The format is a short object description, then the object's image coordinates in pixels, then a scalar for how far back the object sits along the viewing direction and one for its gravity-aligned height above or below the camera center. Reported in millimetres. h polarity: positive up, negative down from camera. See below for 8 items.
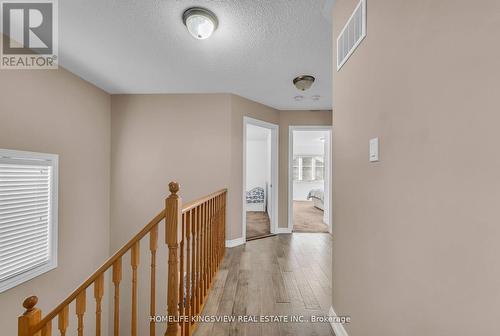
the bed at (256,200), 7035 -982
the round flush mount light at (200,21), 1835 +1178
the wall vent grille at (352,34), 1248 +799
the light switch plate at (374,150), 1127 +91
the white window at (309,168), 9328 -5
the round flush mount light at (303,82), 3037 +1130
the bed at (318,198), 7014 -939
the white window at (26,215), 2230 -521
